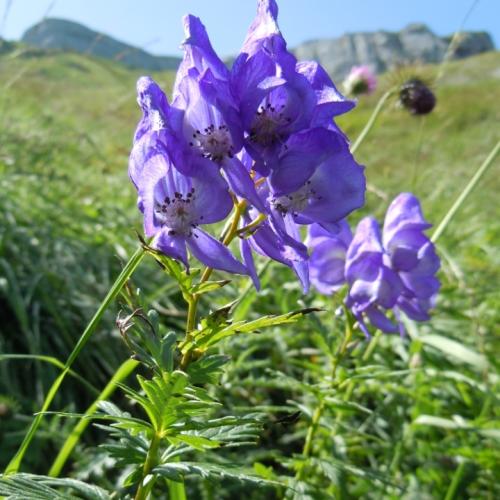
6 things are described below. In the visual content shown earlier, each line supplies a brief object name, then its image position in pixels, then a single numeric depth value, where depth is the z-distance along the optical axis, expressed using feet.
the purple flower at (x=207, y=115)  0.40
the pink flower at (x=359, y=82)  1.64
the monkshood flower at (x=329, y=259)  0.75
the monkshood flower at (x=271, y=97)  0.41
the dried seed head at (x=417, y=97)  1.06
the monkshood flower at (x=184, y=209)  0.41
